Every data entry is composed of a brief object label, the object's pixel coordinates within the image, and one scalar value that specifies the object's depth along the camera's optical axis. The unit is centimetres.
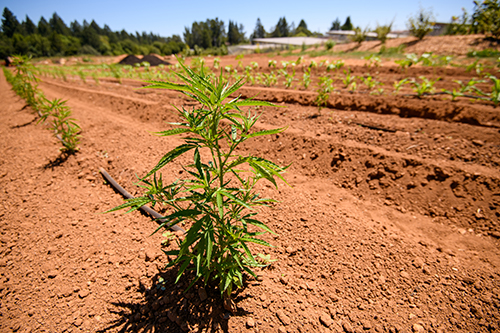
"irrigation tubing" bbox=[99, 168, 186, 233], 211
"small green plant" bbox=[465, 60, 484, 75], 617
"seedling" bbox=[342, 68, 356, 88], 597
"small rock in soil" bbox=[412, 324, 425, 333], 144
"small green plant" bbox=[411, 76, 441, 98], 451
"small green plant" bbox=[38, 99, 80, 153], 330
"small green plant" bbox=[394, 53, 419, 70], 659
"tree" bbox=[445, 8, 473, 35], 1619
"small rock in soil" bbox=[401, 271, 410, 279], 177
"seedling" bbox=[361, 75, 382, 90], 555
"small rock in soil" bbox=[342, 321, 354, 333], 144
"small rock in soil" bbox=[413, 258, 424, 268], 184
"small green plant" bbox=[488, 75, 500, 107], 384
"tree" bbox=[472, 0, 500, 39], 1302
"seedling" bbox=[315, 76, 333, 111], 456
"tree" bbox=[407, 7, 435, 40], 1534
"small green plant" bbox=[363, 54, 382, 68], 797
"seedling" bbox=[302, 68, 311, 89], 630
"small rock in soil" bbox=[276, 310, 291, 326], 144
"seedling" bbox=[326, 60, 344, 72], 792
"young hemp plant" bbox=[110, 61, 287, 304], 104
